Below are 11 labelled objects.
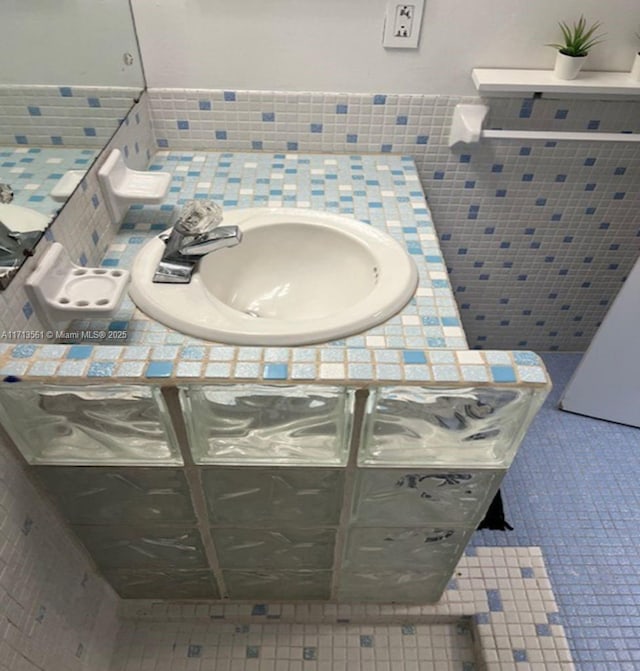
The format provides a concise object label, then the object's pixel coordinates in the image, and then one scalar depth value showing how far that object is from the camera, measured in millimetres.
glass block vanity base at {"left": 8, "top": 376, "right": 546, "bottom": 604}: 697
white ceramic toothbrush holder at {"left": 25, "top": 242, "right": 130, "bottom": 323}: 767
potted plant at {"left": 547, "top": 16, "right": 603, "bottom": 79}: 1158
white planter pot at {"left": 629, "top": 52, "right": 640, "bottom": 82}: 1184
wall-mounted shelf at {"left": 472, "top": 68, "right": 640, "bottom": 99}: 1180
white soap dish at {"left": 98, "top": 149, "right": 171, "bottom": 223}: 1008
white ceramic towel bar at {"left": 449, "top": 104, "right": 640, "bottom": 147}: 1254
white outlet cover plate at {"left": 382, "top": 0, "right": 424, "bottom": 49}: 1122
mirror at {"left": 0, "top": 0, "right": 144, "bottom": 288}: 798
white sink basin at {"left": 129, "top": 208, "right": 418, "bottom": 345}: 789
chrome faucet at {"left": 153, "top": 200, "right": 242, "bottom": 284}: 871
